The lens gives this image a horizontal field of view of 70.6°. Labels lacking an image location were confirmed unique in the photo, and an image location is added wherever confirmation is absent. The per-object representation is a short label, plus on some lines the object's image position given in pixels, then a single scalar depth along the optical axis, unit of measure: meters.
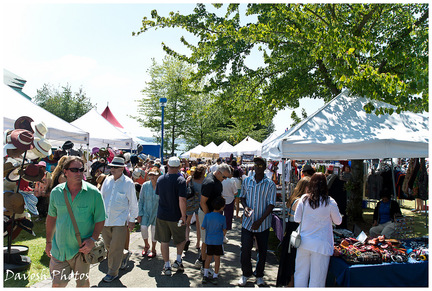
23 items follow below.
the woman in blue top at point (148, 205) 6.12
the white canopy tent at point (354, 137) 5.16
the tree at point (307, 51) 6.15
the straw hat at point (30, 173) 4.89
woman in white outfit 3.76
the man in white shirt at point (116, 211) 4.72
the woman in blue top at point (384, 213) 6.04
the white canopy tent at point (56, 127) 6.62
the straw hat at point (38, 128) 4.99
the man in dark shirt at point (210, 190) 5.23
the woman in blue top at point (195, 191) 6.30
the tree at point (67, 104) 44.00
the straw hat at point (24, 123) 4.96
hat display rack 4.84
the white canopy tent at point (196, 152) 25.15
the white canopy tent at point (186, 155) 28.20
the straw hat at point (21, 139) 4.57
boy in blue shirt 4.75
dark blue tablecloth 3.84
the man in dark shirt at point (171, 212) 5.12
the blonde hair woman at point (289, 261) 4.47
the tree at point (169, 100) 27.67
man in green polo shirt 3.35
